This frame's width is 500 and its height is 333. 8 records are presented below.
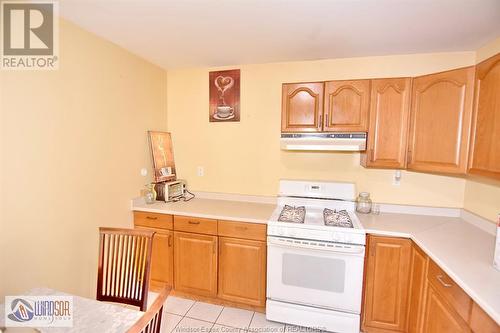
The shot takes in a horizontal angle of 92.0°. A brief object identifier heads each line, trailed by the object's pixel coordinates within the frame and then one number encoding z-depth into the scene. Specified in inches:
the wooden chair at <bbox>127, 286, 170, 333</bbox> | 25.4
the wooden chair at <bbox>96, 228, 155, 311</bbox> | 55.5
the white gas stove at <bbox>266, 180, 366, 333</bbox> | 71.0
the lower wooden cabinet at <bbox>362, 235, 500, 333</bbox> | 57.7
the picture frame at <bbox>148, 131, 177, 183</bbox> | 100.3
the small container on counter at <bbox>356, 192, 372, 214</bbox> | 89.8
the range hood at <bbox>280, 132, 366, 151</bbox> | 79.4
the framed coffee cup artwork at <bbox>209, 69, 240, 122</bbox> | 102.1
